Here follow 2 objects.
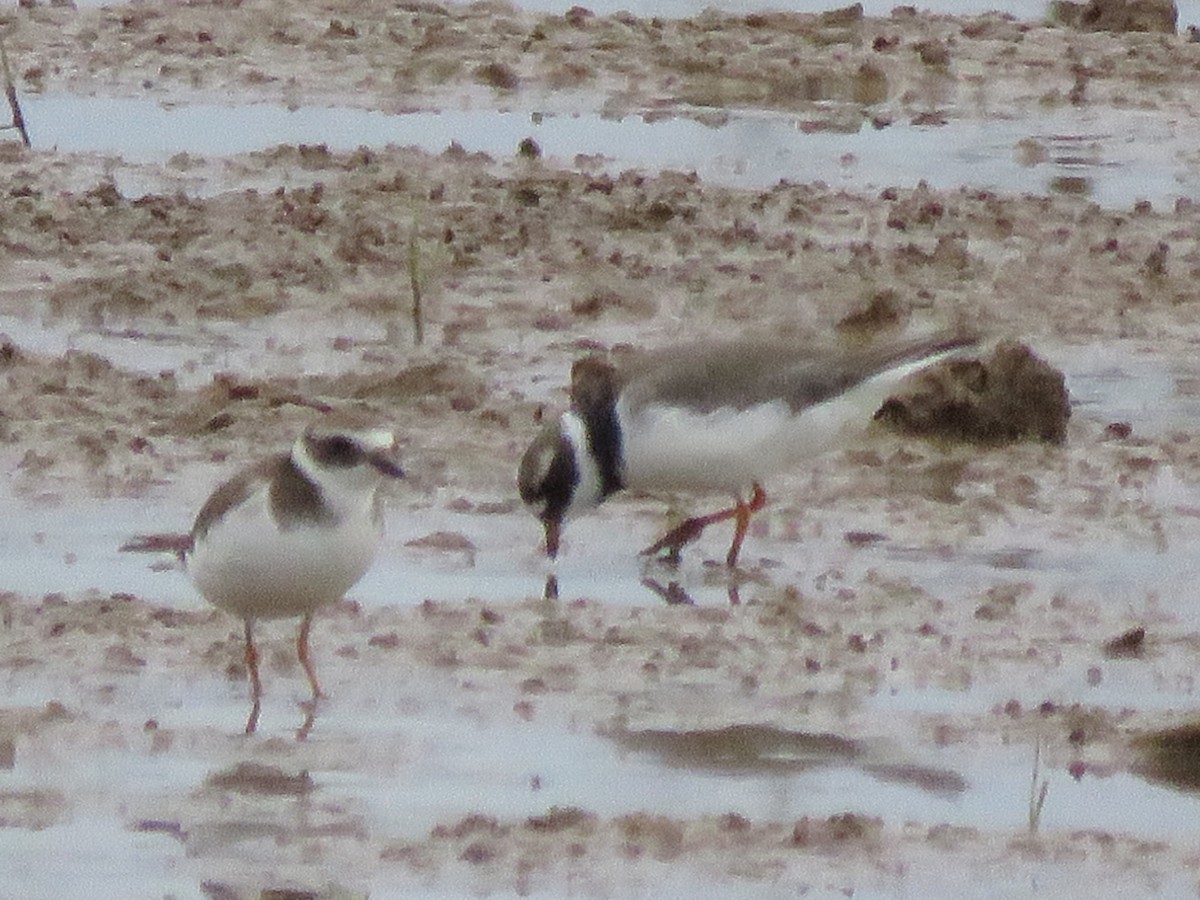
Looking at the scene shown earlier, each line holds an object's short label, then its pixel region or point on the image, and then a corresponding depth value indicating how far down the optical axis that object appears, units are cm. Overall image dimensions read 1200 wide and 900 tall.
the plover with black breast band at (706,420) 951
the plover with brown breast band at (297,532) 780
